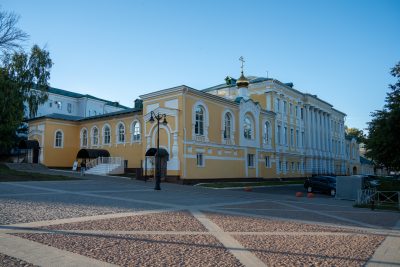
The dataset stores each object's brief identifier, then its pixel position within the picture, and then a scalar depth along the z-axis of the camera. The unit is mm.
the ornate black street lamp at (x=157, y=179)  20859
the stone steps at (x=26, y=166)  34859
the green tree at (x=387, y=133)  21109
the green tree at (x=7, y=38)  25719
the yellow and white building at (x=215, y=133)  29641
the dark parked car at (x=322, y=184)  25438
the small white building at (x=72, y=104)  57562
